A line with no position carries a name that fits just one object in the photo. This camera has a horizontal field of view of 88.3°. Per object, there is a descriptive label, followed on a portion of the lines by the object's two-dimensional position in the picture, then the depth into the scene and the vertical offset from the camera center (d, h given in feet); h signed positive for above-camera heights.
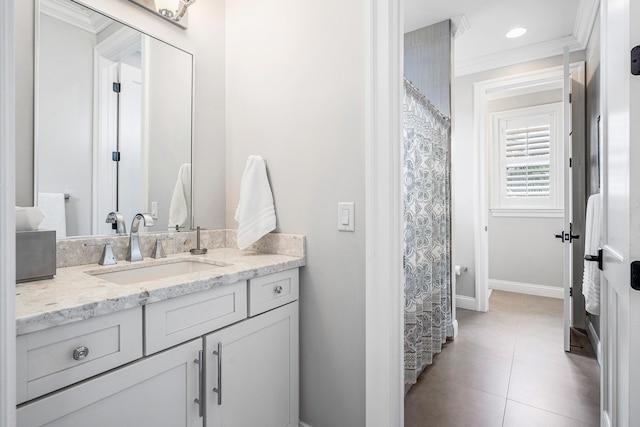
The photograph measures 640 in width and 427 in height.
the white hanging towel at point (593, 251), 6.66 -0.73
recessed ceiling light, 9.93 +5.61
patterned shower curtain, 6.66 -0.37
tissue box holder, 3.39 -0.44
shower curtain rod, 6.54 +2.54
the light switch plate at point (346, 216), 4.71 -0.02
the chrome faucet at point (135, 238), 4.75 -0.35
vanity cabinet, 2.65 -1.50
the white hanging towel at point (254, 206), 5.29 +0.14
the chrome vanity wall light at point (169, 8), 5.15 +3.29
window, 13.33 +2.30
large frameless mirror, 4.20 +1.35
